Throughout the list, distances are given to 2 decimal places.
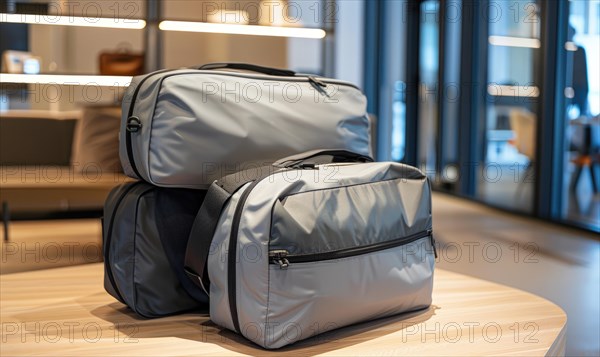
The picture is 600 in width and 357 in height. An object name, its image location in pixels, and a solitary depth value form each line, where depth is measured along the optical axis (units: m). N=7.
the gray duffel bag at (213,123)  1.29
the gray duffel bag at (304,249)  1.18
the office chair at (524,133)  4.98
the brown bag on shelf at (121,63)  3.98
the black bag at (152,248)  1.33
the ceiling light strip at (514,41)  4.91
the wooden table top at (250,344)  1.20
